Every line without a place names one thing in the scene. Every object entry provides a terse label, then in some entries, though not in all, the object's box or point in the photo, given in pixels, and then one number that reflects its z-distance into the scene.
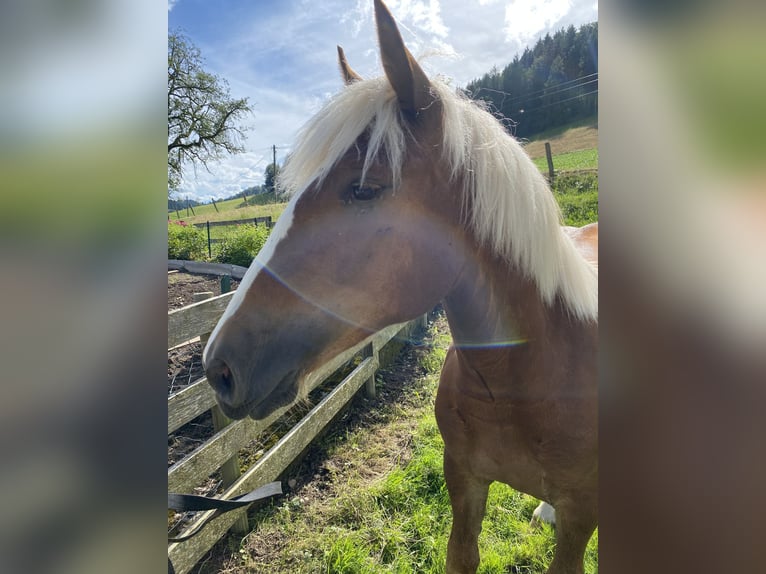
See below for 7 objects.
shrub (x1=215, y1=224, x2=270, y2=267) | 7.41
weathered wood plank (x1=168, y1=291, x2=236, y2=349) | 2.10
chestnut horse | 1.08
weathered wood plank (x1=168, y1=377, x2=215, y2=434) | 2.02
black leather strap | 0.90
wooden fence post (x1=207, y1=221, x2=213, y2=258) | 8.17
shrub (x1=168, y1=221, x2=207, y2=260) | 7.76
